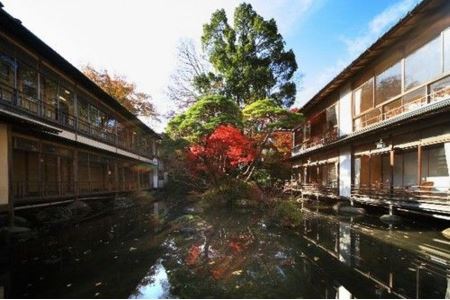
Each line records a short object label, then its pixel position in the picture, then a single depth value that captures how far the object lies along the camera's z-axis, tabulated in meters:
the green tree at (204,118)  23.03
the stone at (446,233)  11.78
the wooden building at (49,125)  14.00
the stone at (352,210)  18.78
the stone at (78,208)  18.48
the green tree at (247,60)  38.28
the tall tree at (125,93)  41.50
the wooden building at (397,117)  13.66
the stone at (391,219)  15.13
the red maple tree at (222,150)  23.59
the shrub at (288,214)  15.73
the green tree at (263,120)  23.91
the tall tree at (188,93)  41.59
